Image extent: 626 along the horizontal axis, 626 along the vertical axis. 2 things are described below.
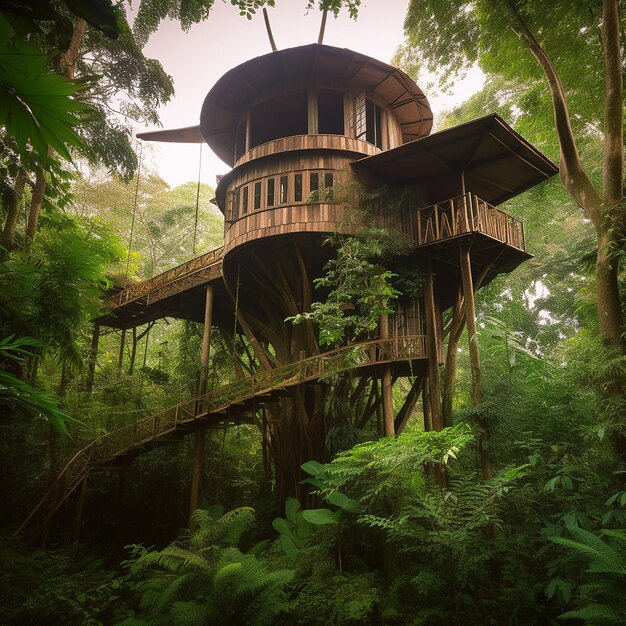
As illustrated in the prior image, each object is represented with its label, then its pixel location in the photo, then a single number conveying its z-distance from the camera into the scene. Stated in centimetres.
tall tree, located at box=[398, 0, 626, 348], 779
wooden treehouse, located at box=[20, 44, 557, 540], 1234
